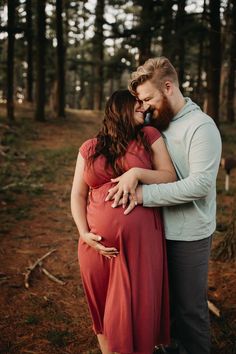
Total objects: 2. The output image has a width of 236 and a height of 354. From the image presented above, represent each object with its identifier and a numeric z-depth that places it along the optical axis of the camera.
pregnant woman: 2.61
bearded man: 2.53
